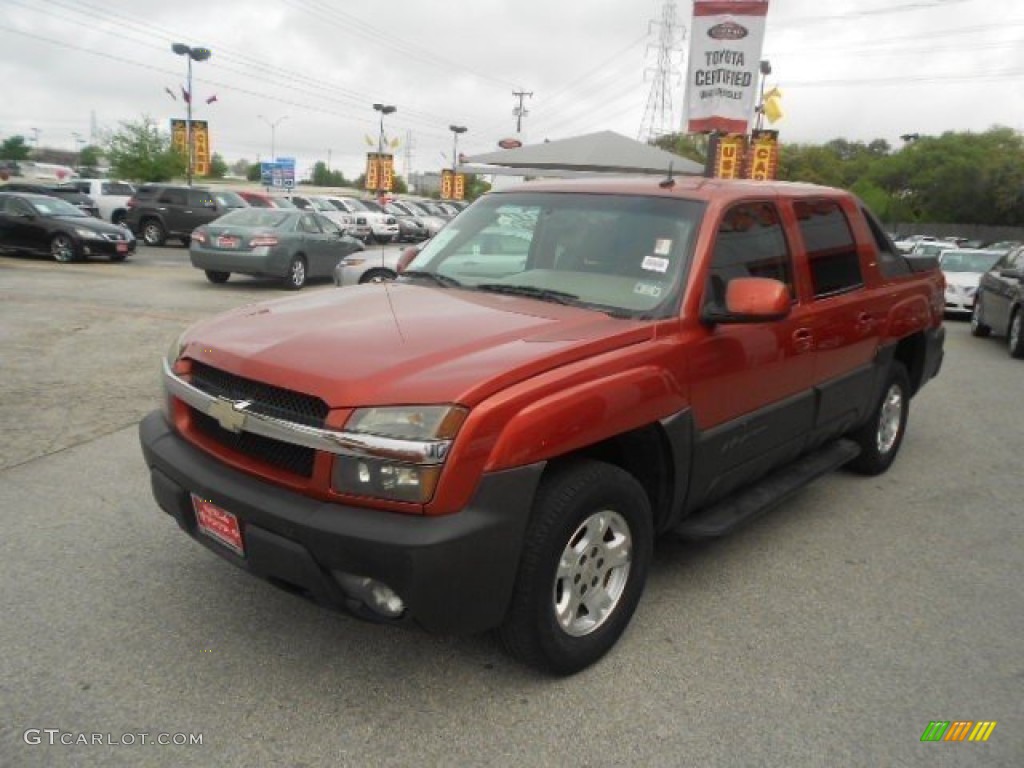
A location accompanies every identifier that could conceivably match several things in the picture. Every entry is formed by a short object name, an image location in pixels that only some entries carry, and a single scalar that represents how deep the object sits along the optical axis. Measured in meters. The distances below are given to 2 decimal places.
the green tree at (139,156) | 43.25
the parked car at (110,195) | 27.67
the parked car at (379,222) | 31.47
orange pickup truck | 2.57
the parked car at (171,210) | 24.25
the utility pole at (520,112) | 69.26
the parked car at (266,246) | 14.89
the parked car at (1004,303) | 11.28
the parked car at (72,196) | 26.82
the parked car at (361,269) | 12.98
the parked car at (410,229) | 34.38
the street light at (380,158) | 49.89
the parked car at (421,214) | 36.91
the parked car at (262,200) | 27.80
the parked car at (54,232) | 17.81
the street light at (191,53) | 37.34
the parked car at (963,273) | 16.09
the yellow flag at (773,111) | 21.16
